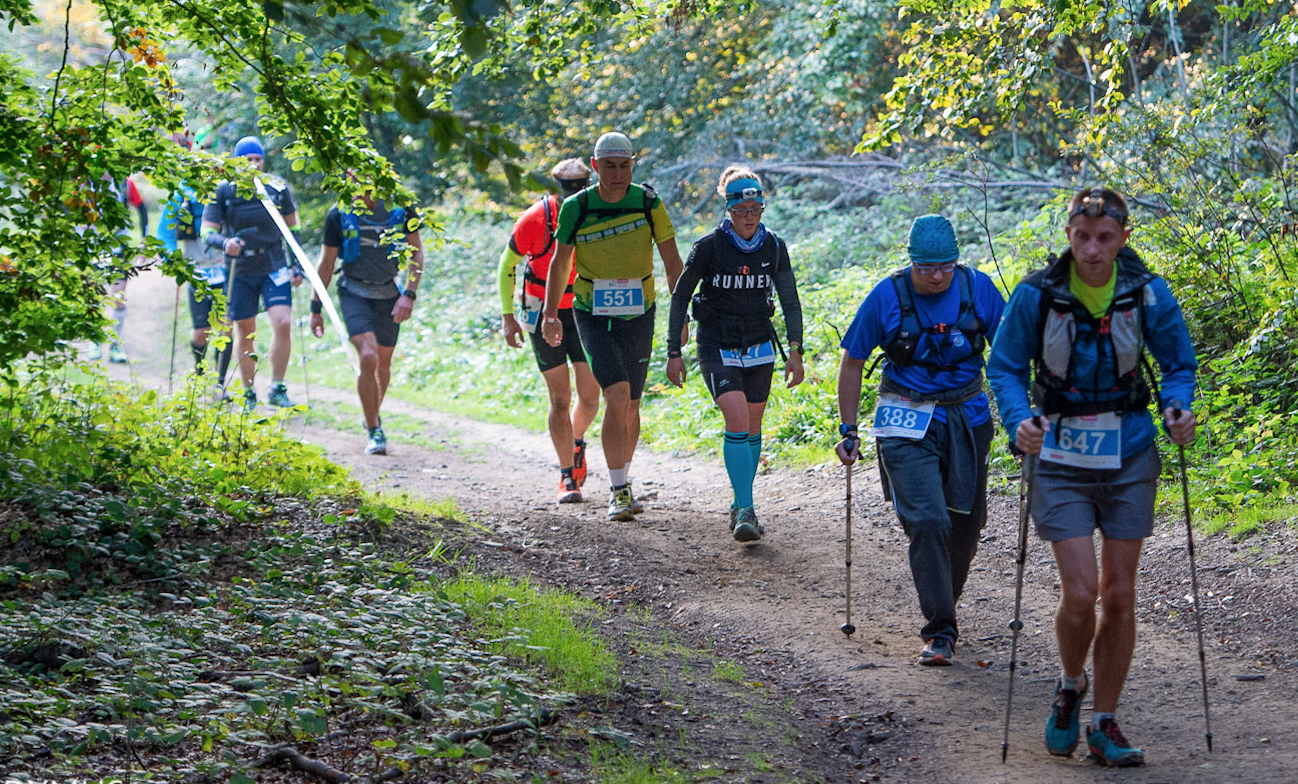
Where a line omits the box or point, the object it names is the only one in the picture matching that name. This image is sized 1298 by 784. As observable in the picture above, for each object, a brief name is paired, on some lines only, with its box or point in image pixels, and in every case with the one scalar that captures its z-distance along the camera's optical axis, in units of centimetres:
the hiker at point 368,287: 2100
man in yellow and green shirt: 1619
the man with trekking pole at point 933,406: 1117
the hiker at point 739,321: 1544
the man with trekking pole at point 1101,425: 858
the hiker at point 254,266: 2334
